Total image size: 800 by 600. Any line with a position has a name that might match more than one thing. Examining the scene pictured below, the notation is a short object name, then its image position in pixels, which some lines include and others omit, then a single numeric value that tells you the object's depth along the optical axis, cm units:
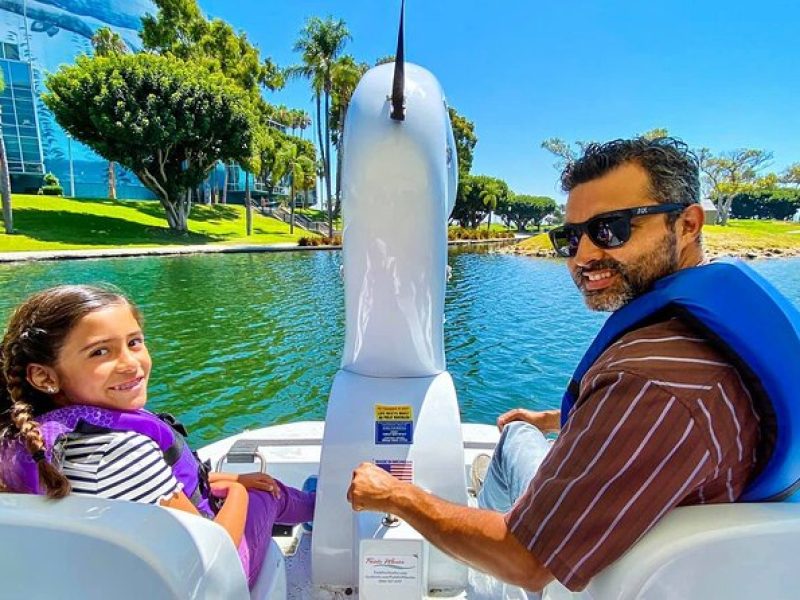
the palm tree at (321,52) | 2825
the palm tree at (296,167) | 3225
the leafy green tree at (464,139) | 4103
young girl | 101
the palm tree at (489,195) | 4503
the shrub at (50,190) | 3228
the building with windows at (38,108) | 3925
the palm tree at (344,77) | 2897
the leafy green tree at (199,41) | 2842
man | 77
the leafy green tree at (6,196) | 1980
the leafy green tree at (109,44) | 3469
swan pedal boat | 75
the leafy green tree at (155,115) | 2127
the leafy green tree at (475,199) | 4356
